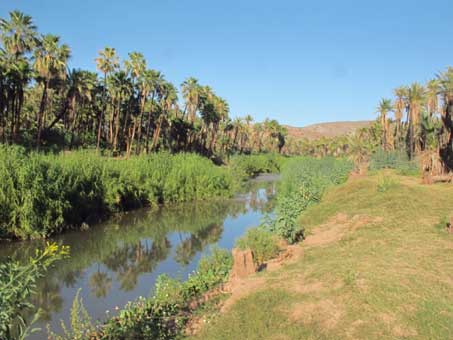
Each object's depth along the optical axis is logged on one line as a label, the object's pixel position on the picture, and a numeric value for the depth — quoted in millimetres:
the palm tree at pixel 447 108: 29438
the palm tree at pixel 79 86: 38750
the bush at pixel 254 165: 45156
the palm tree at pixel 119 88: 41000
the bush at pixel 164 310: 6574
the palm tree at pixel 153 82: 43334
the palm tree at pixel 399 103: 48938
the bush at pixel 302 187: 12984
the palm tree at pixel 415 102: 46375
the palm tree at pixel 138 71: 41562
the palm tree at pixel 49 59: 31984
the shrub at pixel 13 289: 3785
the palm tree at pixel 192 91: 55094
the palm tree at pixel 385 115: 56406
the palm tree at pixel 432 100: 38950
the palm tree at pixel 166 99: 48291
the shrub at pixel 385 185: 19888
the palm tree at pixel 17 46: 29323
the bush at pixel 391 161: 35594
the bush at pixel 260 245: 10945
